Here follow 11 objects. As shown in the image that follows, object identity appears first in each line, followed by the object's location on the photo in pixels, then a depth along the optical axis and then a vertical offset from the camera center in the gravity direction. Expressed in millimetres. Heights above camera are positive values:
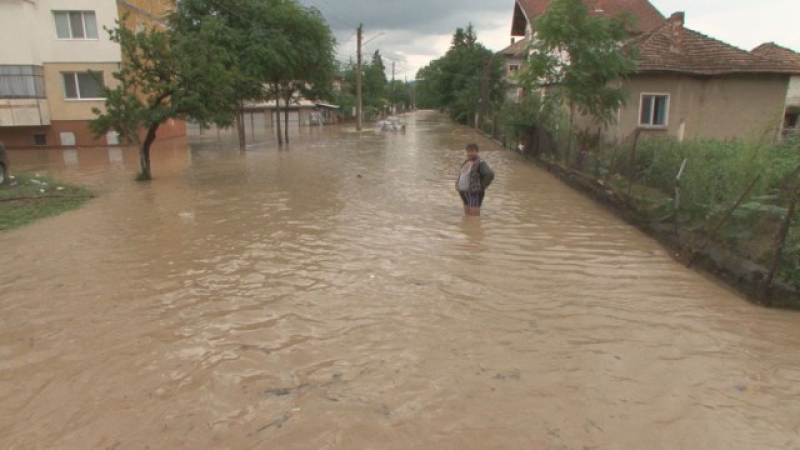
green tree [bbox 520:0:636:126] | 16469 +1735
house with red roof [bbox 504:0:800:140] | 18969 +812
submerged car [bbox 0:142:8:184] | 13484 -1202
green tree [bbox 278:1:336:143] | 24156 +2763
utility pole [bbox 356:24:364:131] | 44031 +2186
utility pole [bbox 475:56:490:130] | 41888 +1400
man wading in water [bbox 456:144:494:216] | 10312 -1259
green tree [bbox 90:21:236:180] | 14492 +860
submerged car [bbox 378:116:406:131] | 45744 -971
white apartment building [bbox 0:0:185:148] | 23406 +2222
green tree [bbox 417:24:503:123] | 44344 +3115
